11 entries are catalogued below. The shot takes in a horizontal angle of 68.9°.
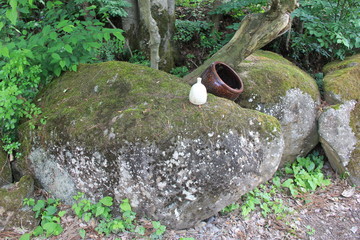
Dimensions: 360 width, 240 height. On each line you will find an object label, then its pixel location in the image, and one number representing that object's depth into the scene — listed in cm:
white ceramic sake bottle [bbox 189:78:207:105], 257
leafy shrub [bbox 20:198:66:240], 244
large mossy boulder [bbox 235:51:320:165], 353
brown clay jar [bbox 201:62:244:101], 314
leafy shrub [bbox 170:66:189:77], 509
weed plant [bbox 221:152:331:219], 299
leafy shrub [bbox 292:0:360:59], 407
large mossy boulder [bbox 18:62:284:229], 241
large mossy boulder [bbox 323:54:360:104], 375
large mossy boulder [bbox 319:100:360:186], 349
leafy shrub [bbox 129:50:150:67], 502
